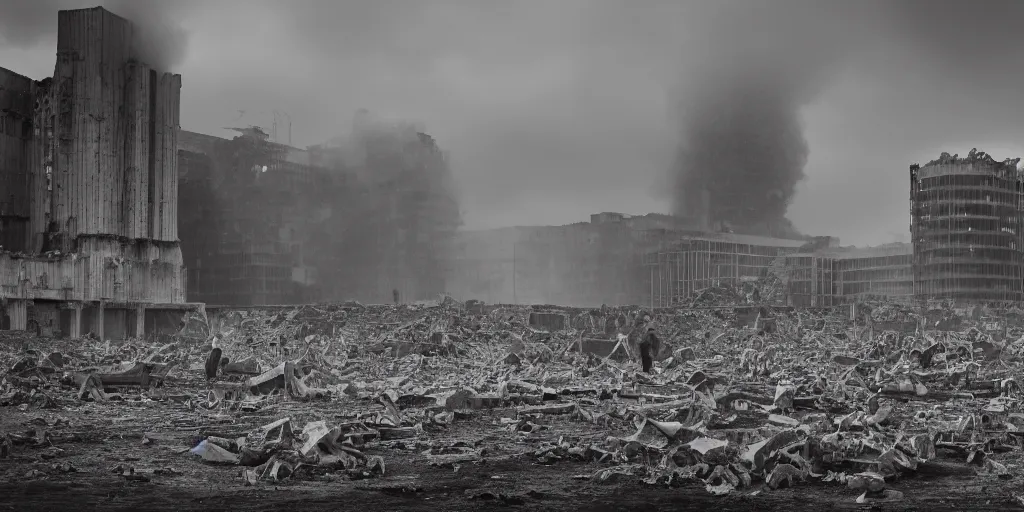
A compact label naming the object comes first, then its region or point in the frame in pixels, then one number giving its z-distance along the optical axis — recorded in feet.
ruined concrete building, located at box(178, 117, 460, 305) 282.97
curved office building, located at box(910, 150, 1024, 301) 268.00
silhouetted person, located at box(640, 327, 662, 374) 84.02
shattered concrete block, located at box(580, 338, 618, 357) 102.78
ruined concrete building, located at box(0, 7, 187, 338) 177.68
